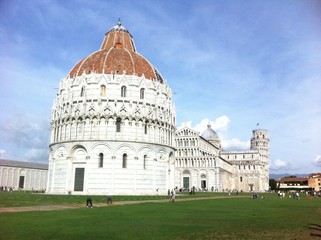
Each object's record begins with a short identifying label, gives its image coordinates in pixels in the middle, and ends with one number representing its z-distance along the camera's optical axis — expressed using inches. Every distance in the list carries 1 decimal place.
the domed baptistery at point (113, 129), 2089.1
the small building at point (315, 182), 5782.5
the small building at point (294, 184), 5615.2
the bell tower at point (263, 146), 6314.5
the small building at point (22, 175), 4160.9
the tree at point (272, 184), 6592.5
